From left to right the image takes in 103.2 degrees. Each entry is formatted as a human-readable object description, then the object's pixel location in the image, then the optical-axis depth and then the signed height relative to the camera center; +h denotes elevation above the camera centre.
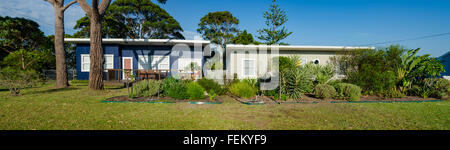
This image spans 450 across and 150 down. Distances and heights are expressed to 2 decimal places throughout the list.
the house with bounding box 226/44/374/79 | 12.02 +1.18
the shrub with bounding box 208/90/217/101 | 5.71 -0.76
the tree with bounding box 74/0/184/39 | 21.91 +6.64
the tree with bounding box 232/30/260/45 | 24.47 +4.78
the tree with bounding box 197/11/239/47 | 26.92 +7.50
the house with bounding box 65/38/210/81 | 12.34 +1.22
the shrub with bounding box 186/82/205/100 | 5.70 -0.63
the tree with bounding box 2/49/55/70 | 13.77 +1.04
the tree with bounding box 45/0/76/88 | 9.23 +1.56
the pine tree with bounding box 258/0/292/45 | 20.81 +5.14
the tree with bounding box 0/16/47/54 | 16.23 +3.71
